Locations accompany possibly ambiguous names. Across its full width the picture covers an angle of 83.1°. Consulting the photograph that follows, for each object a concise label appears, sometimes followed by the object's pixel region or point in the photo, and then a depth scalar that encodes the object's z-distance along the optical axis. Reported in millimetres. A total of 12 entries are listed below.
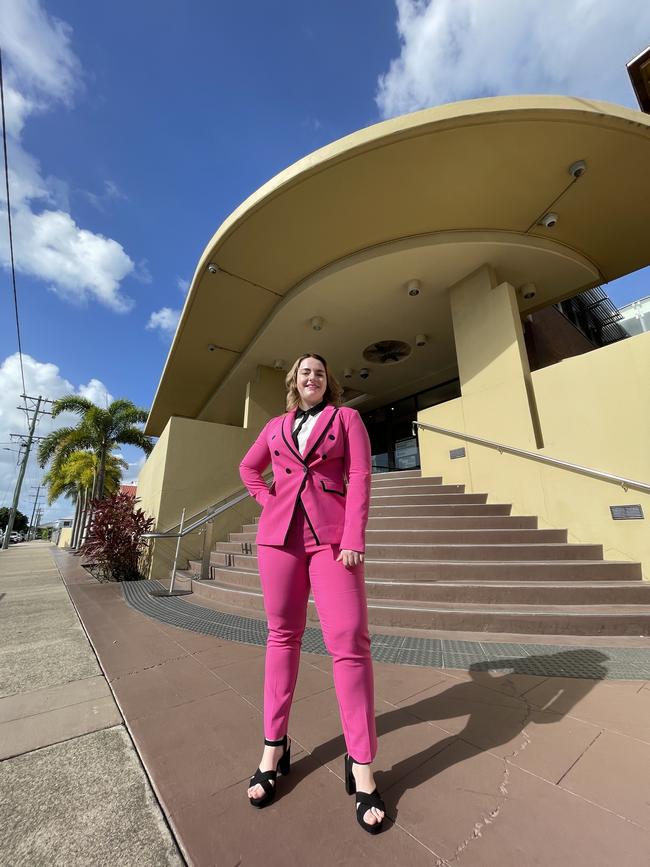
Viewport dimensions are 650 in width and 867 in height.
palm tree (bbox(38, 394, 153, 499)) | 15398
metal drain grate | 2271
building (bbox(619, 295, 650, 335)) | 11852
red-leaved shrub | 6926
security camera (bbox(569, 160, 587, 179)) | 4676
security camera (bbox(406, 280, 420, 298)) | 6562
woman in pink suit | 1253
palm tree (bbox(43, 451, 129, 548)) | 18922
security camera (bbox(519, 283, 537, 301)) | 6608
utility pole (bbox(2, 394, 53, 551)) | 19347
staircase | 2998
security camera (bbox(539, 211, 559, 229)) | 5496
